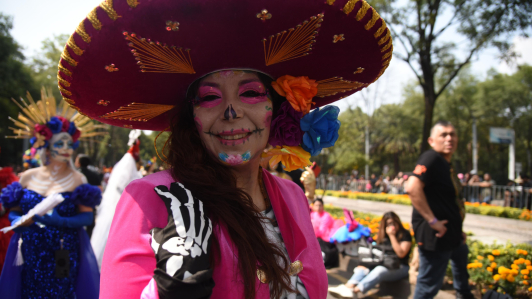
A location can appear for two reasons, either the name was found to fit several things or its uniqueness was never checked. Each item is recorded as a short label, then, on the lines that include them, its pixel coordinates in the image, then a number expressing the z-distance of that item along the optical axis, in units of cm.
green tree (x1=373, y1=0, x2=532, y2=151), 965
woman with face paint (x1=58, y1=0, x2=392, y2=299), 108
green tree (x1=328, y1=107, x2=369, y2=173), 2792
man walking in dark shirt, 363
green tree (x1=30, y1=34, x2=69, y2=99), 2773
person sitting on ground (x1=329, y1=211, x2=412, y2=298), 466
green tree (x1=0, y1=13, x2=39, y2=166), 2017
